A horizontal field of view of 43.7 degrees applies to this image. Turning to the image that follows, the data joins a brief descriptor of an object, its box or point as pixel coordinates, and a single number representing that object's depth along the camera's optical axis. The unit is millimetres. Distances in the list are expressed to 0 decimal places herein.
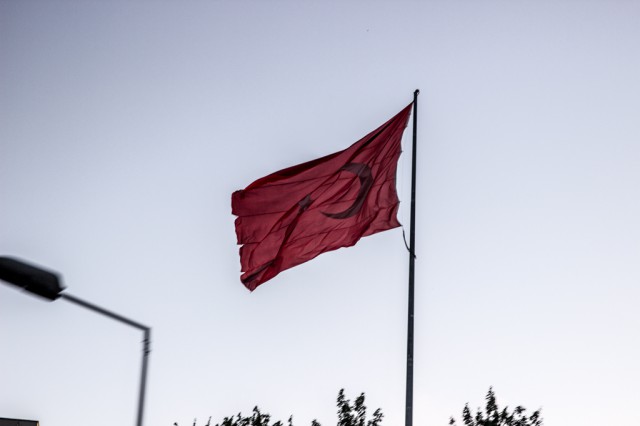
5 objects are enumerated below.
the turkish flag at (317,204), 15422
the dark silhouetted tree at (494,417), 30719
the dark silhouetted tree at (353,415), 36844
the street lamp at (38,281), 9336
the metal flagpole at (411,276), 12539
